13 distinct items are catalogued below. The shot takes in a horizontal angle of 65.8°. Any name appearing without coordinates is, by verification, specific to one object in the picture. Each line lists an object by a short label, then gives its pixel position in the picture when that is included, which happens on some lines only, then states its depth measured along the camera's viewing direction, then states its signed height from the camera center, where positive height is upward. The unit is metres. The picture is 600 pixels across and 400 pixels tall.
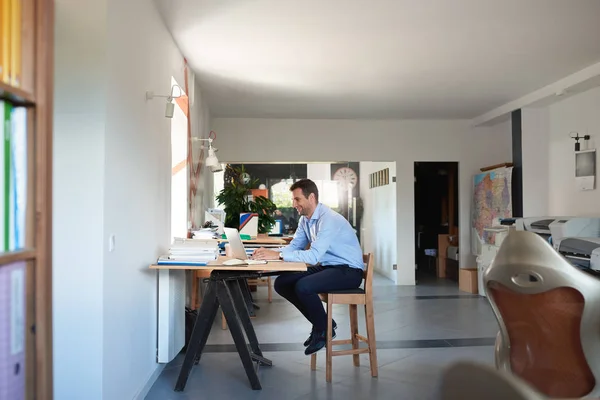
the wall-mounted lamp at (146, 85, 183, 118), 3.25 +0.69
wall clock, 9.90 +0.62
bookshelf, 1.02 +0.02
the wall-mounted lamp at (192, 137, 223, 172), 5.13 +0.52
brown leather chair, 1.49 -0.37
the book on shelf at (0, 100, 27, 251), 1.01 +0.07
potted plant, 6.25 +0.05
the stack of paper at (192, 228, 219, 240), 4.57 -0.27
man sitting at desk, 3.27 -0.37
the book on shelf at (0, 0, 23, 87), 1.02 +0.38
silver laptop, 3.27 -0.27
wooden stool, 3.15 -0.69
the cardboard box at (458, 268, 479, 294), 6.73 -1.11
